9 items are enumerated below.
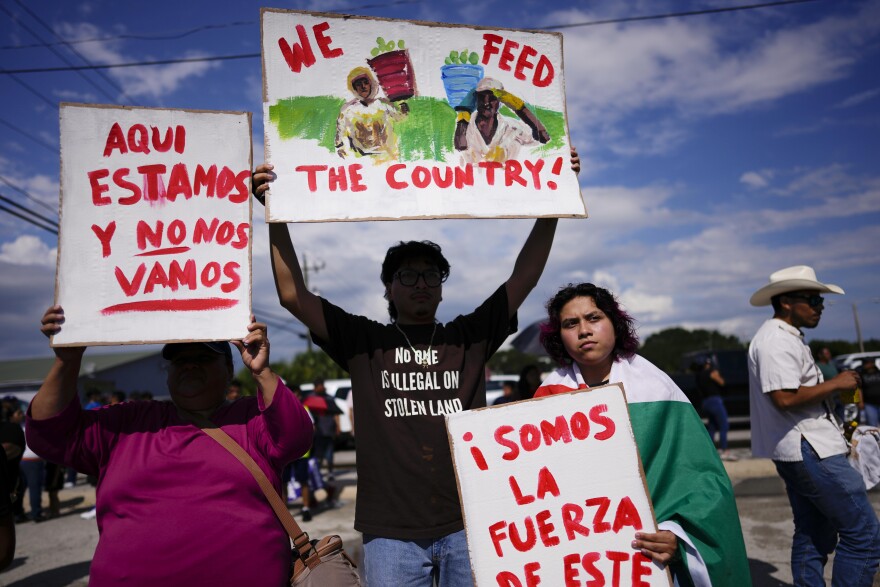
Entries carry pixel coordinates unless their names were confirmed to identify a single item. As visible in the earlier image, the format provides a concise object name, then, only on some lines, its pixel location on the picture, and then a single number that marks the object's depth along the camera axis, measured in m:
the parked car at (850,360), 15.77
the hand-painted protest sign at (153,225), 2.18
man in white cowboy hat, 3.19
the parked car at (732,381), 12.86
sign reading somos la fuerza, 1.93
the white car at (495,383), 16.52
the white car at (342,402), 14.23
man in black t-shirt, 2.26
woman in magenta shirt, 2.05
